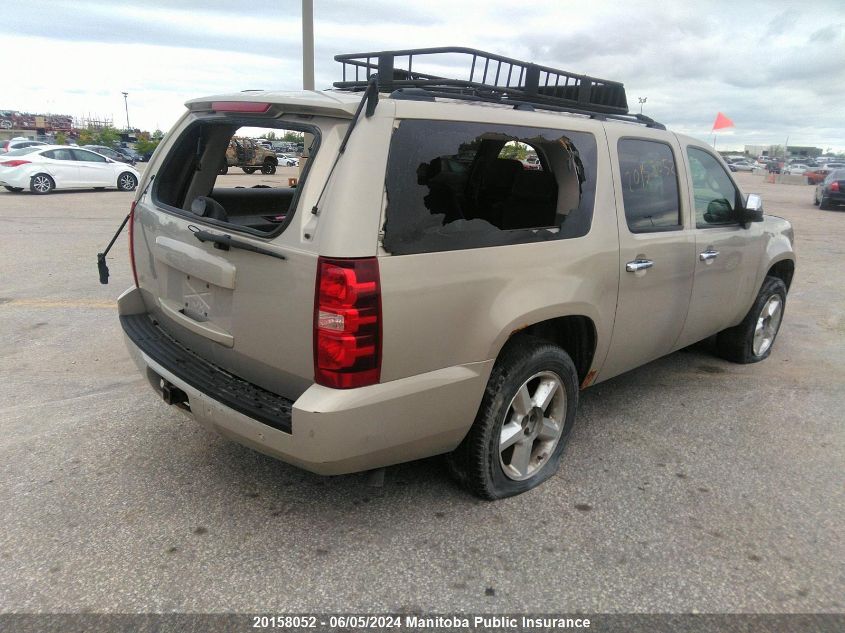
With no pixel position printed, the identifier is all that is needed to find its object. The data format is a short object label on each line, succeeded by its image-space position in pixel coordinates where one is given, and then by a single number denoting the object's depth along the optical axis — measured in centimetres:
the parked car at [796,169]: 5822
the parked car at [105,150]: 3114
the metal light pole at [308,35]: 796
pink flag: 1016
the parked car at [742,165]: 7120
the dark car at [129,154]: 4882
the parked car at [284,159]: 3505
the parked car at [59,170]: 1778
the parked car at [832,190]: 2022
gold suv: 236
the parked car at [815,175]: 3902
